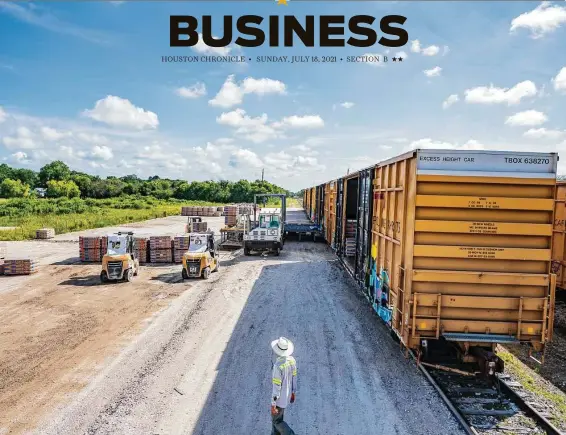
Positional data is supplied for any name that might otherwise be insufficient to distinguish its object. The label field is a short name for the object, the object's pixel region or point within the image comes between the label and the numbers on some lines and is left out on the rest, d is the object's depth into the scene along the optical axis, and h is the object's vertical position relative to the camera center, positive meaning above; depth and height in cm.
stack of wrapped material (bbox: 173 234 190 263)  2152 -308
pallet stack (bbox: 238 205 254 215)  2607 -120
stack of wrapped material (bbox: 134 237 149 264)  2134 -316
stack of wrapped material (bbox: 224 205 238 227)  2815 -162
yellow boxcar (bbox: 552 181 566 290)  1339 -131
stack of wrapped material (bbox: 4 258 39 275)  1884 -384
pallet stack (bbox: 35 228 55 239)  3059 -358
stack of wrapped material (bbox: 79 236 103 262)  2177 -335
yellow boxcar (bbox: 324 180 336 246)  2305 -105
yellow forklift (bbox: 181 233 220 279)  1728 -293
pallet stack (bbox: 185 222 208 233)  2874 -276
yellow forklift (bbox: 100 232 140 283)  1694 -305
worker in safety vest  568 -274
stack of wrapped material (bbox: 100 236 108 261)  2192 -313
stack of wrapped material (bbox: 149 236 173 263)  2133 -320
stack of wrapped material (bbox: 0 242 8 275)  1900 -360
